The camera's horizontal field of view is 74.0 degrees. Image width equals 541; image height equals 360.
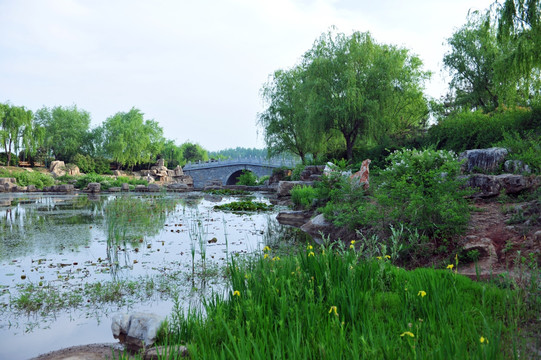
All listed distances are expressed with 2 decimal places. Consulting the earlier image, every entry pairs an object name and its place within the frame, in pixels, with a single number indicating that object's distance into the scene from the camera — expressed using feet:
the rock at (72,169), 125.22
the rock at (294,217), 33.91
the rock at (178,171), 167.94
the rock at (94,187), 88.94
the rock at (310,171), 68.54
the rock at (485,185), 23.93
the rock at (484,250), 14.23
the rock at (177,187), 102.44
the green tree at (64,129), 166.20
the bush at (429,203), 17.46
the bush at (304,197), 38.06
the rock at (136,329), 10.38
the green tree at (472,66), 84.43
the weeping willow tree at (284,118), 91.44
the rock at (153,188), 97.25
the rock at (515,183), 23.21
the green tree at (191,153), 255.70
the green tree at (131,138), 164.66
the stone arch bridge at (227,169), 132.67
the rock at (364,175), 35.03
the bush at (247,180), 104.72
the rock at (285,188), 60.61
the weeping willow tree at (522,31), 29.58
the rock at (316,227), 26.55
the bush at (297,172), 76.46
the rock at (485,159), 29.63
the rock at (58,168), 120.35
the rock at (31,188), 85.81
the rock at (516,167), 25.53
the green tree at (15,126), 127.54
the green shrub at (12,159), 130.72
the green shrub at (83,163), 146.30
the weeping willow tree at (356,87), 69.36
